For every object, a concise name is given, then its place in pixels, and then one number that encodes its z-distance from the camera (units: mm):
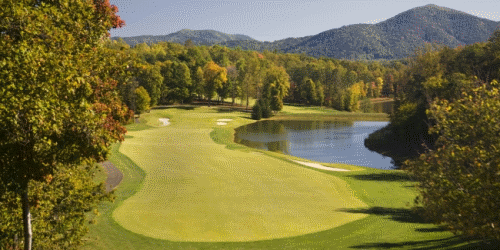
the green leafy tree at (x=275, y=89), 102562
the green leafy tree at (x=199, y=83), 107688
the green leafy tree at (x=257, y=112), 92562
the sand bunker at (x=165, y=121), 77938
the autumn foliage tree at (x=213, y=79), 105188
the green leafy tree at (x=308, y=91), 128750
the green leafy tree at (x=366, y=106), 120612
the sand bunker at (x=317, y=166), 38938
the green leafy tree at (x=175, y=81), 103750
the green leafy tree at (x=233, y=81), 112312
